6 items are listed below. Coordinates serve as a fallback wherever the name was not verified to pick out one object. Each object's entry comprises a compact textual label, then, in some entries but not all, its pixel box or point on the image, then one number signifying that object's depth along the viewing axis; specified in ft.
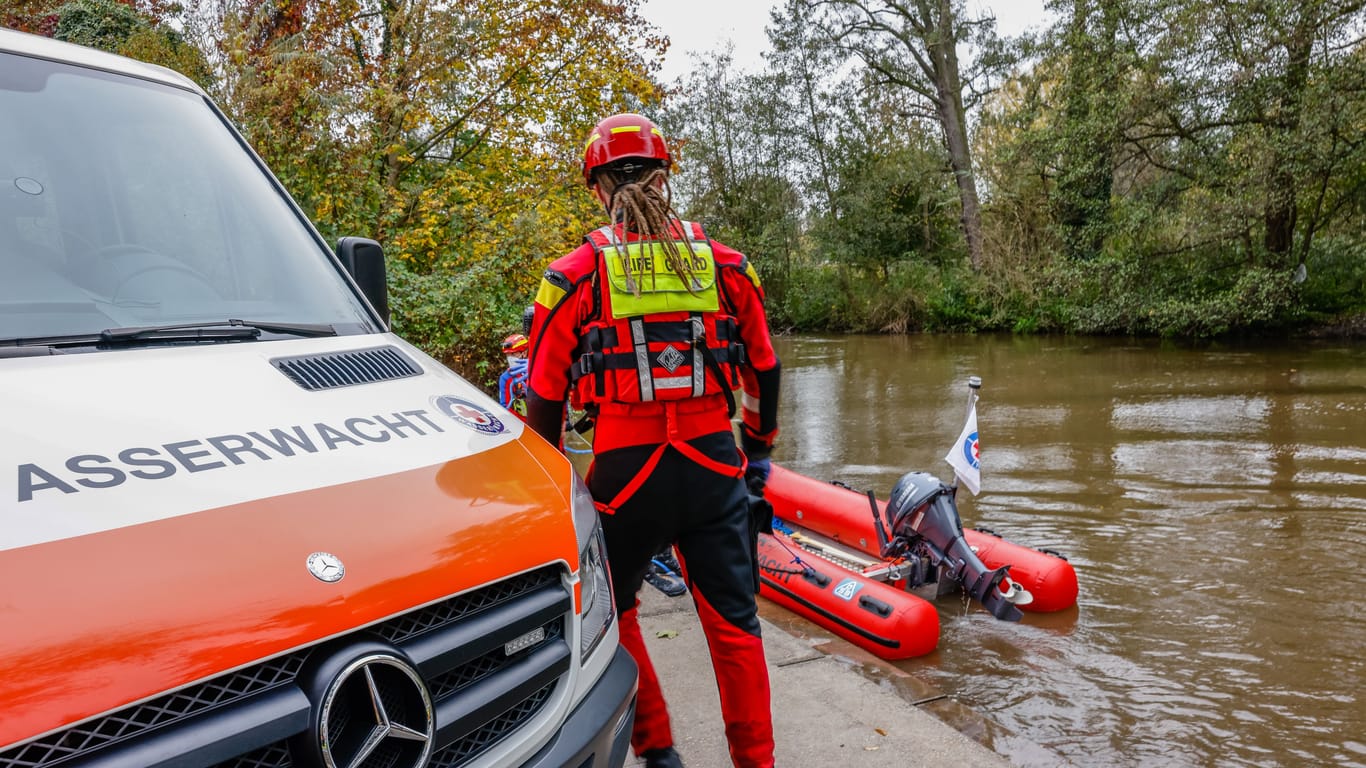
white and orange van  4.44
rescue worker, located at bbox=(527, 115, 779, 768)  8.92
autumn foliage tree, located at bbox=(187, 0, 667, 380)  35.53
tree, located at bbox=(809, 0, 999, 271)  96.78
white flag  19.94
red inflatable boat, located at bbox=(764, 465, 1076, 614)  19.62
